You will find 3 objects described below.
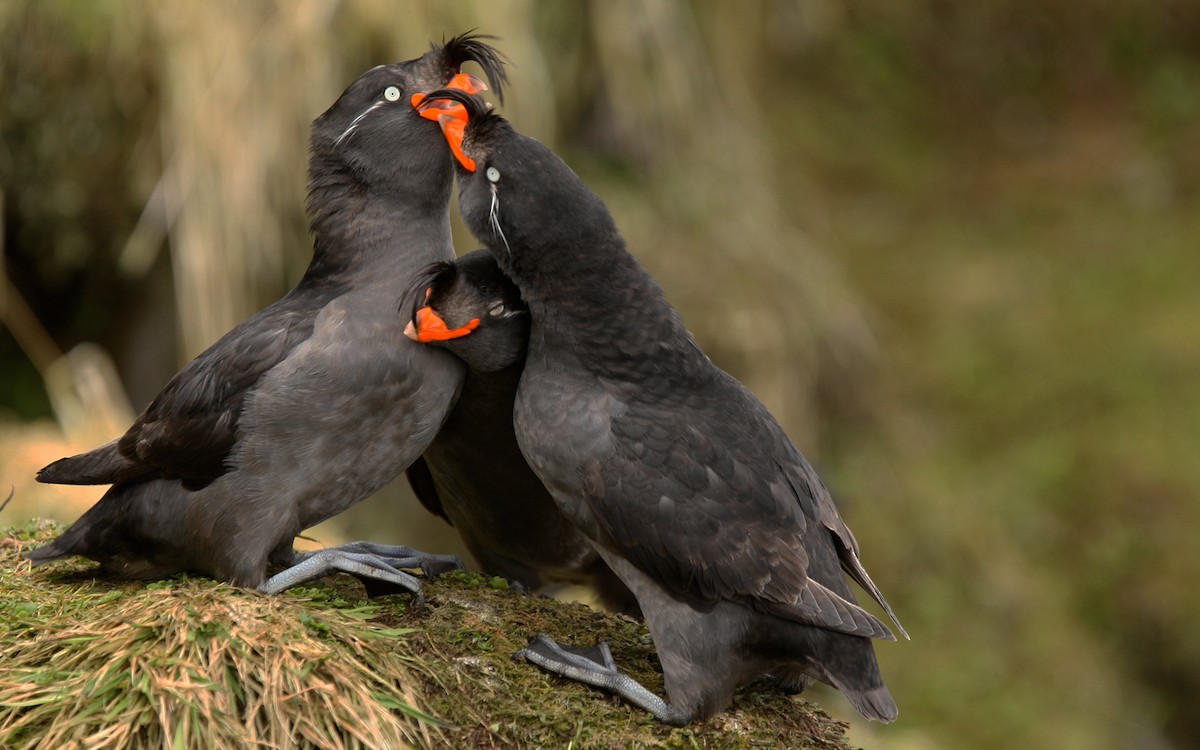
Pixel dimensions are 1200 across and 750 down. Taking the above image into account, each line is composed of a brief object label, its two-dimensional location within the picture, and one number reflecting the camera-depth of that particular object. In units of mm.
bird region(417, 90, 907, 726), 6801
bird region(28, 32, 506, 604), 7145
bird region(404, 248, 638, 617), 7508
